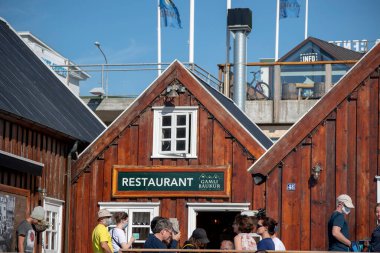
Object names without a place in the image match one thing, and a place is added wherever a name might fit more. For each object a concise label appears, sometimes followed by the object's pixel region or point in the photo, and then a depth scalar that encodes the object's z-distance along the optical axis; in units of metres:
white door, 23.59
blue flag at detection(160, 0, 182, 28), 36.88
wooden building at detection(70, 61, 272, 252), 23.97
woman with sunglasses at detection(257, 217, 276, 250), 16.02
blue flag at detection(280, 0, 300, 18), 39.56
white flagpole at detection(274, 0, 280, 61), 39.34
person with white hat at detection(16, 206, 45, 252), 19.27
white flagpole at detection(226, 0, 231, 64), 33.01
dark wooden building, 21.33
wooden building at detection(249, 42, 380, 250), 22.16
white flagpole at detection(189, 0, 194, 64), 34.27
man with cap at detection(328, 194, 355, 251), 16.62
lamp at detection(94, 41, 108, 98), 34.45
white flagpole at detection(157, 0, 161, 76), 37.28
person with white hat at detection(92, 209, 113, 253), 17.27
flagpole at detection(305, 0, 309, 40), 43.19
